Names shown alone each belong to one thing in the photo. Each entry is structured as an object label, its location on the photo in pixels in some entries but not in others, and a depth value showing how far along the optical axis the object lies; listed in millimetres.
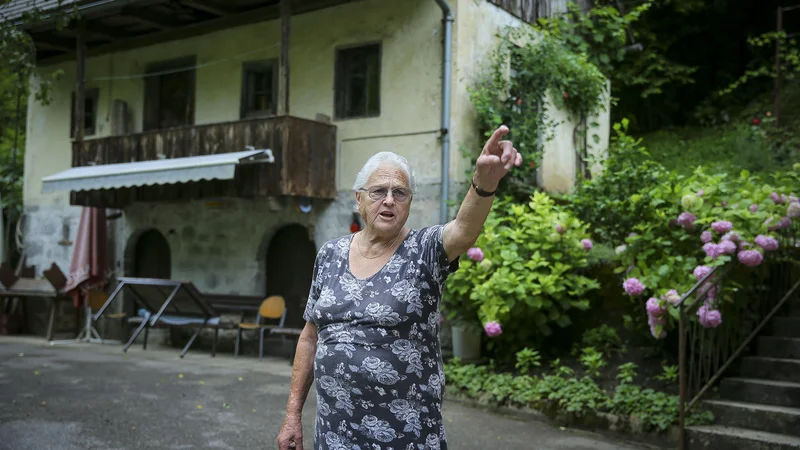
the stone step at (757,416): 5773
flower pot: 8453
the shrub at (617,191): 8297
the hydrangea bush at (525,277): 7738
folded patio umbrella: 13039
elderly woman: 2666
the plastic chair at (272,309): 11234
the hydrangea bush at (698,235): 6180
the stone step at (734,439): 5535
